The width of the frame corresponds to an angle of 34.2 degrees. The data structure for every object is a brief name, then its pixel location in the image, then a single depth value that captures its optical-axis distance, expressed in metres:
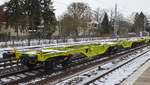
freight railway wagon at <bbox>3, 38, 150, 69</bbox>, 10.40
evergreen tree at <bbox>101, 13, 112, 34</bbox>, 85.56
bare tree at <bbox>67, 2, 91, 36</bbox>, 66.26
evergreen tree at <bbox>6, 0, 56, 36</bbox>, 49.47
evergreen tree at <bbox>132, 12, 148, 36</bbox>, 101.99
